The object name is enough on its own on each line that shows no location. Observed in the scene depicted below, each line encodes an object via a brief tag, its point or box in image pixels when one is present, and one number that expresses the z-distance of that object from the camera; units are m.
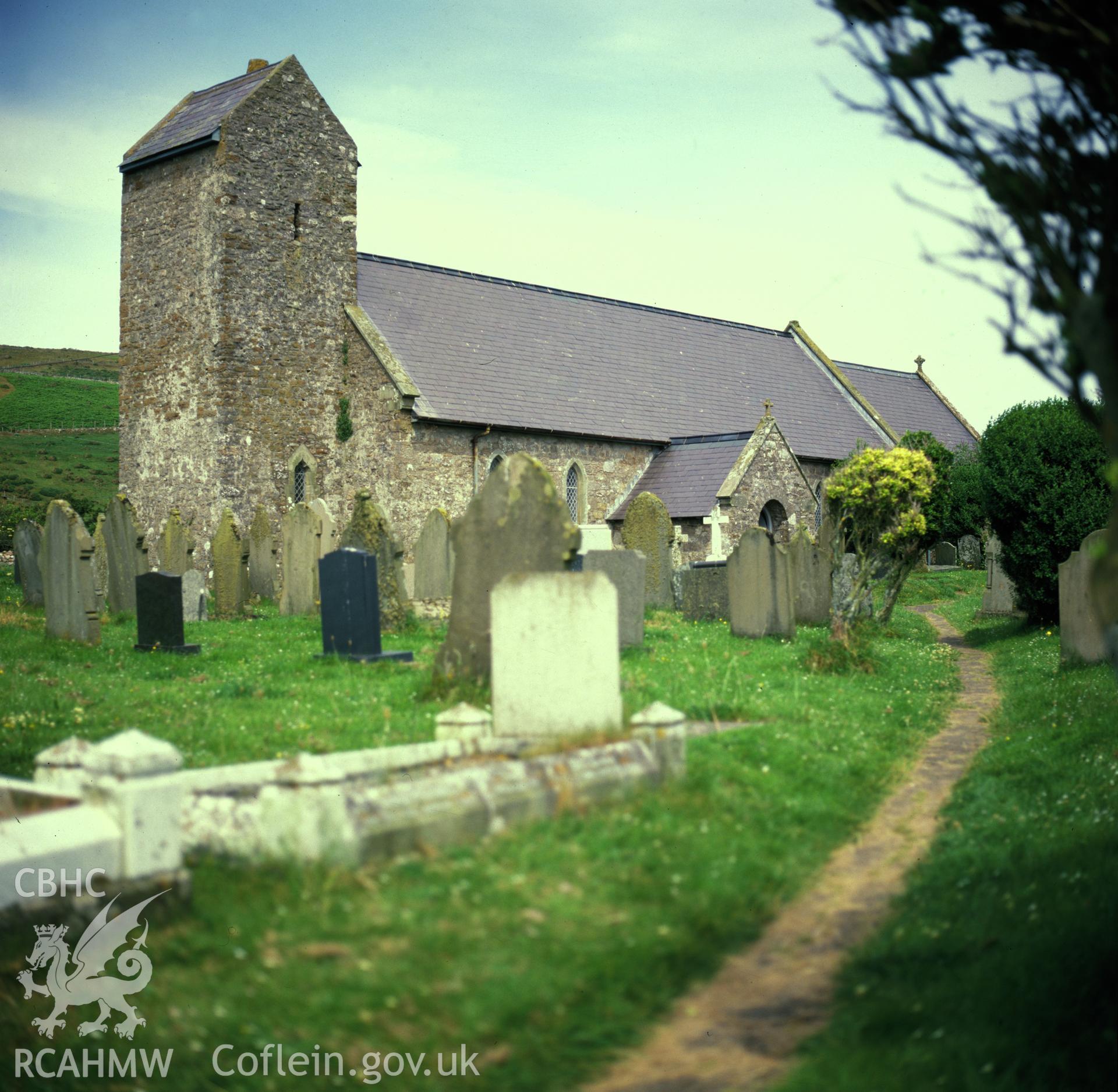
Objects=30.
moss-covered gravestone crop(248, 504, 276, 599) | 22.58
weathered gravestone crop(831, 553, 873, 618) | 19.55
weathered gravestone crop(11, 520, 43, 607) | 19.44
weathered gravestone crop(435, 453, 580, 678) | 9.88
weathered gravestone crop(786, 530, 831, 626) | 19.53
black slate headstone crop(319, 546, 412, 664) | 13.13
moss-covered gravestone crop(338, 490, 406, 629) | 15.70
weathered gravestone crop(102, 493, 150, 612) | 18.80
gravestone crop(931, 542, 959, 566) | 42.56
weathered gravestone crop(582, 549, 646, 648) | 14.67
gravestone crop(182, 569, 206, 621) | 18.69
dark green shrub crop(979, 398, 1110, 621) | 18.45
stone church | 25.61
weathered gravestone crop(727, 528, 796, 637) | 16.91
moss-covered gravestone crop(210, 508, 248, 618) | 19.83
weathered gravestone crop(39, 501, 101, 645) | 14.41
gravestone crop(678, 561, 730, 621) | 19.50
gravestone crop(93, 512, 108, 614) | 22.89
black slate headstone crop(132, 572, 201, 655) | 14.32
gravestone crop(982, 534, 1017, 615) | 23.23
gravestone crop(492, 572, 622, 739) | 8.07
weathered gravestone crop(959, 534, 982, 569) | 42.34
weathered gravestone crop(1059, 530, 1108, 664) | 13.57
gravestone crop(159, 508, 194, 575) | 20.95
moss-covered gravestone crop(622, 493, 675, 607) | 22.30
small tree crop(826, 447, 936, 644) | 18.28
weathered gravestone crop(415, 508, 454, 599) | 20.17
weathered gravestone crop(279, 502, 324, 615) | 19.30
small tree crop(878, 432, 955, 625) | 19.89
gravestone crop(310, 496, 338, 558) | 21.14
